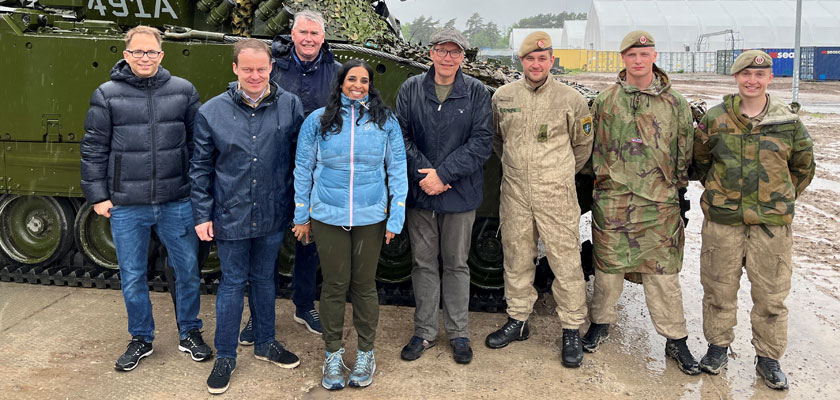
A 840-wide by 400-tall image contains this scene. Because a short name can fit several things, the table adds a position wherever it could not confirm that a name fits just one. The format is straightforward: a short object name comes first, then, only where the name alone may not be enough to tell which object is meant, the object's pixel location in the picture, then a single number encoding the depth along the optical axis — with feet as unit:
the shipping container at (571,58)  176.14
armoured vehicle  19.01
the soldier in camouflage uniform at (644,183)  15.02
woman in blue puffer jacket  13.65
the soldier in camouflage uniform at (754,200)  14.06
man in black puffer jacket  14.21
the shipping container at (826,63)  115.03
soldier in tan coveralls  15.28
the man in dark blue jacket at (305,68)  15.25
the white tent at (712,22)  161.17
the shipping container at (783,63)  127.10
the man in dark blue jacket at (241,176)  13.67
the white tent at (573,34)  220.64
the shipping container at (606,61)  160.45
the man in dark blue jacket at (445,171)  14.93
